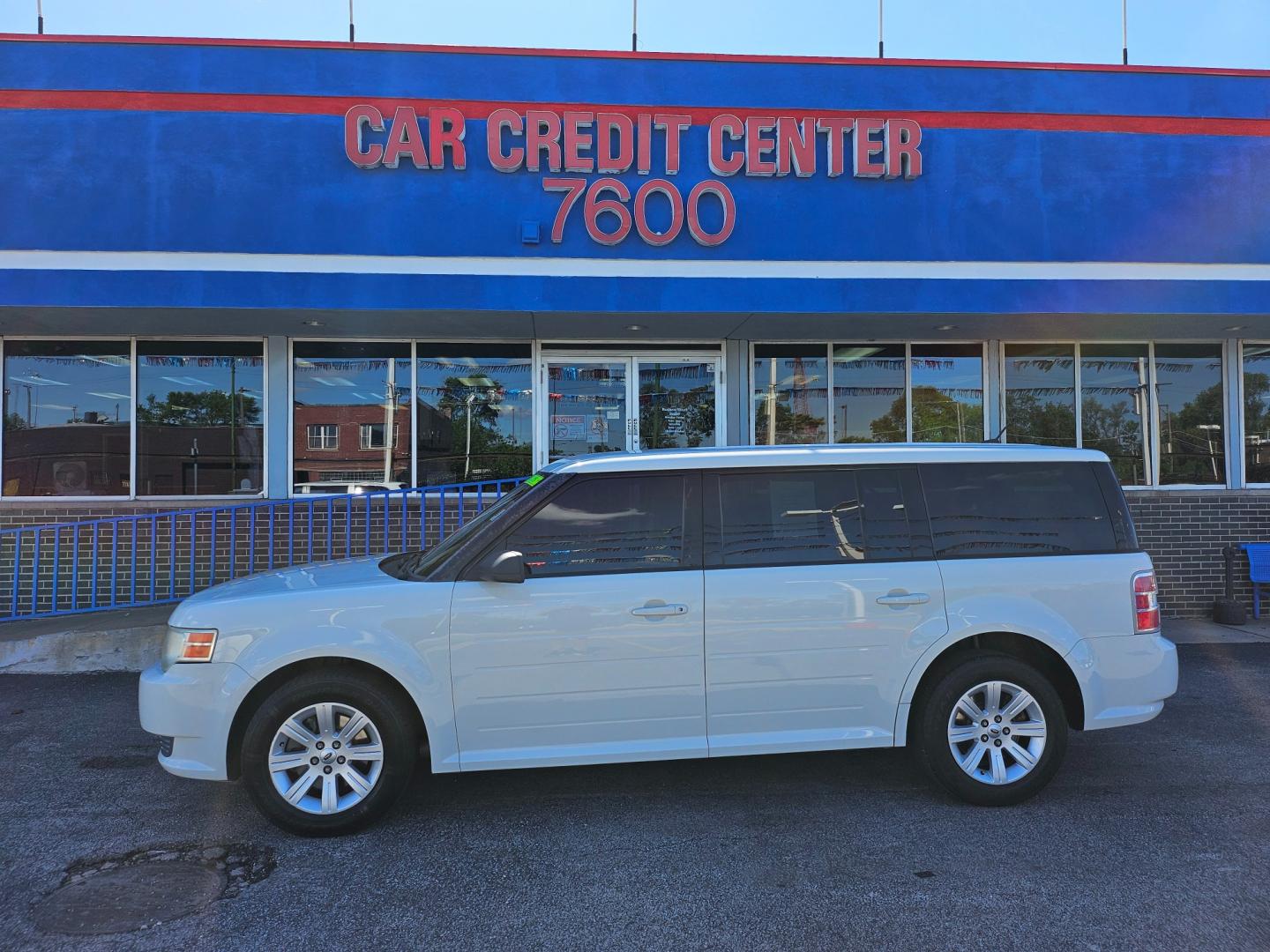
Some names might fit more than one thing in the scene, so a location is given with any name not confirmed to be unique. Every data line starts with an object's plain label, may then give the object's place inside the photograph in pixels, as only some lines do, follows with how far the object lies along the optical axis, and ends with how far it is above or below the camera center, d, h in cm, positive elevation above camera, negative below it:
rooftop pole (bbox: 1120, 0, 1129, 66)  1011 +564
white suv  395 -70
